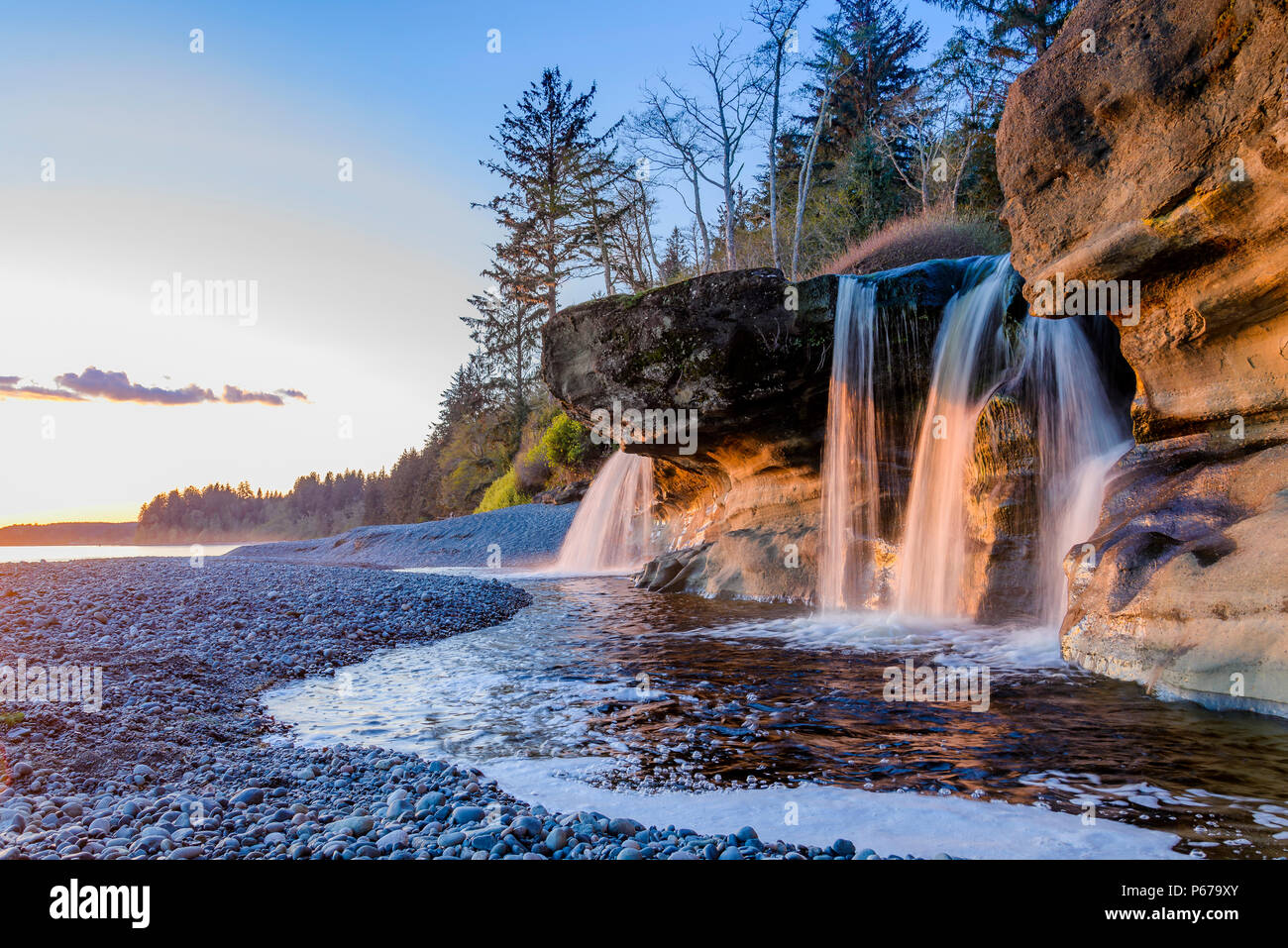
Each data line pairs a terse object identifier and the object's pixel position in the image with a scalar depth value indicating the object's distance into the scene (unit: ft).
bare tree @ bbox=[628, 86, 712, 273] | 78.89
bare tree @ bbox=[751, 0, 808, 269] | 70.90
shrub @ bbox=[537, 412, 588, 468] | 99.30
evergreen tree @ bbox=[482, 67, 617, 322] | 106.01
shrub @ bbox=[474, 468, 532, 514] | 113.09
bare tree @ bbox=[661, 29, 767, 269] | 74.43
